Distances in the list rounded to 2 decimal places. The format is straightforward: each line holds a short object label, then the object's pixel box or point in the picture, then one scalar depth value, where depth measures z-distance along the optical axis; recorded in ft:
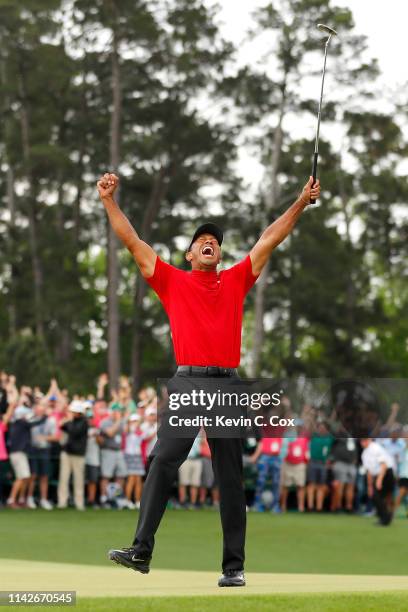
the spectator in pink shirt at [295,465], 82.58
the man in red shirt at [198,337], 26.71
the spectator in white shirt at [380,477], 73.31
